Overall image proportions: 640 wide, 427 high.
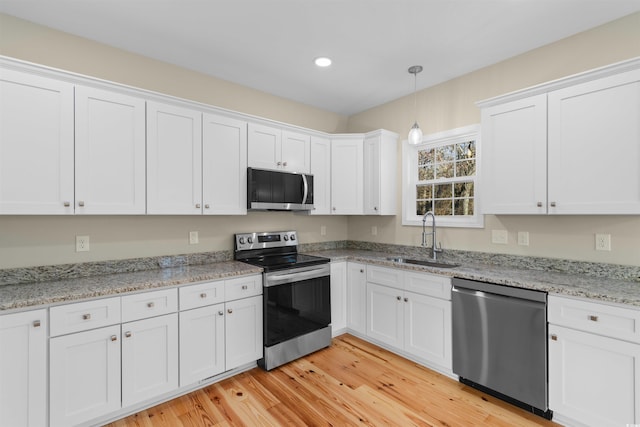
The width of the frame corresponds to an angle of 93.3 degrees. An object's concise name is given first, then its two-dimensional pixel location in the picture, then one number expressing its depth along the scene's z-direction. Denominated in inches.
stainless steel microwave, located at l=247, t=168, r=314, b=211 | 114.3
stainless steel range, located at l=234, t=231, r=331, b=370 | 105.3
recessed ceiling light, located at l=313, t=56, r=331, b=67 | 106.8
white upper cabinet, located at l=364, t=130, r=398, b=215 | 138.0
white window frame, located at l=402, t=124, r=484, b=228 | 116.6
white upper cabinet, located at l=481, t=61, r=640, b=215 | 76.5
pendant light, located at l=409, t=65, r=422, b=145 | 110.2
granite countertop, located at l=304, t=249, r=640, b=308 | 70.3
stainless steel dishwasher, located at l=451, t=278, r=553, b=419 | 78.8
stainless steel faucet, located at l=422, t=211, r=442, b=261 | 124.9
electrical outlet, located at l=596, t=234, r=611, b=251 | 86.9
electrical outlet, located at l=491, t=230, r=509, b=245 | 107.8
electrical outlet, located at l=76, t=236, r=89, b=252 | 91.0
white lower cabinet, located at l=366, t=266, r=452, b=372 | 100.0
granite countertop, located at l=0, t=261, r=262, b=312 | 68.7
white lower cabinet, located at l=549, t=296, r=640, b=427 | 66.6
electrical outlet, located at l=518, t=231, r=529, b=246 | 102.3
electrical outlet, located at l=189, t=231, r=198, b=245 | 113.0
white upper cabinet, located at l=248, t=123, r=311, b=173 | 117.3
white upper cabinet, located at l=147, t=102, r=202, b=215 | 93.7
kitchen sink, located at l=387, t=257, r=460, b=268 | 119.3
